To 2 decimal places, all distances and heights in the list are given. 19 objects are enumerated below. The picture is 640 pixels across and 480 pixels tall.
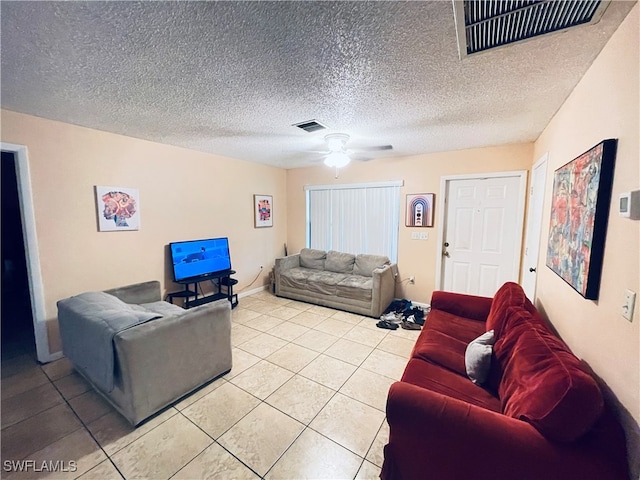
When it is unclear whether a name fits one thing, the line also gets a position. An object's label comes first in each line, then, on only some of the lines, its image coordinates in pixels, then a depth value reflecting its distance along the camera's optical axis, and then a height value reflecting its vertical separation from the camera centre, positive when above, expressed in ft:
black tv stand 11.58 -3.54
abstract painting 4.08 -0.04
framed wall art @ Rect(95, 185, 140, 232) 9.51 +0.26
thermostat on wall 3.14 +0.13
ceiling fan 9.73 +2.55
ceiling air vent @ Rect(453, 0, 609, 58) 3.67 +2.97
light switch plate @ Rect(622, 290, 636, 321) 3.25 -1.13
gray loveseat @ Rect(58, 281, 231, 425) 5.87 -3.32
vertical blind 14.43 -0.17
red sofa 3.18 -2.91
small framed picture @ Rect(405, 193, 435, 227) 13.10 +0.25
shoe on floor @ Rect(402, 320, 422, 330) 11.19 -4.77
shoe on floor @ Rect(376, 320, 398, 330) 11.21 -4.76
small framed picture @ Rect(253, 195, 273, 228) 15.75 +0.30
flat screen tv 11.62 -2.04
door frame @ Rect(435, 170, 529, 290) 11.08 +0.42
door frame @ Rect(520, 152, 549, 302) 8.48 -0.04
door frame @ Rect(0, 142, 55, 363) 7.77 -1.01
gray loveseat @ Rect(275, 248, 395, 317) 12.42 -3.37
